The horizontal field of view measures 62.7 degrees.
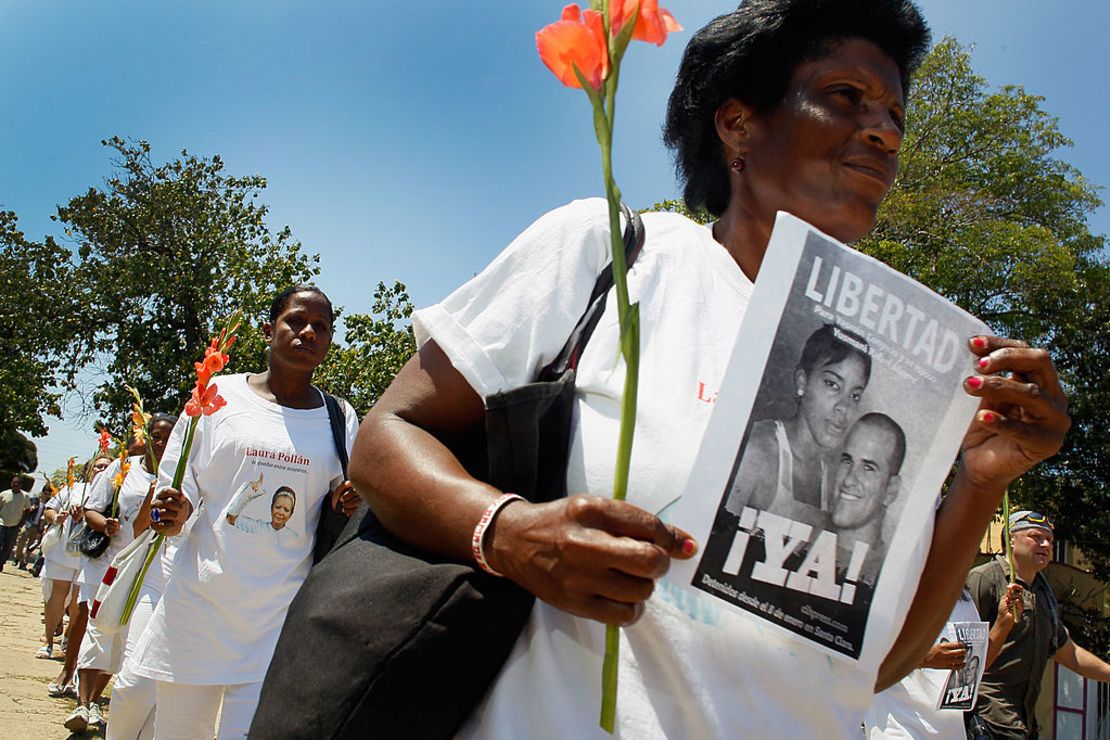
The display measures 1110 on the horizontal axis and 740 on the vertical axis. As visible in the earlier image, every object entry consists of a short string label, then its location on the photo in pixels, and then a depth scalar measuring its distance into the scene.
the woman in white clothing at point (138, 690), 4.29
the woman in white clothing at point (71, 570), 7.69
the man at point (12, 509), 18.19
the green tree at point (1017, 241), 17.62
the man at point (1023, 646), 6.27
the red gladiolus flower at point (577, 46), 1.00
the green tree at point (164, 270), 22.12
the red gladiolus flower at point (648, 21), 1.01
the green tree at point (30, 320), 23.91
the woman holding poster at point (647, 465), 1.08
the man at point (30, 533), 25.85
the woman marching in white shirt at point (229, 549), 3.93
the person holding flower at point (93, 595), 5.93
